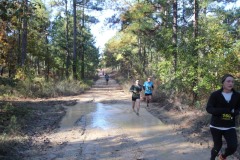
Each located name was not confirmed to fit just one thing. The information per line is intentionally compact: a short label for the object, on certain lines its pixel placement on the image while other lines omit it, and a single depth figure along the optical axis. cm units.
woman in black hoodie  564
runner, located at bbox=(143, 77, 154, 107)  1836
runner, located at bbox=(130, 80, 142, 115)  1608
